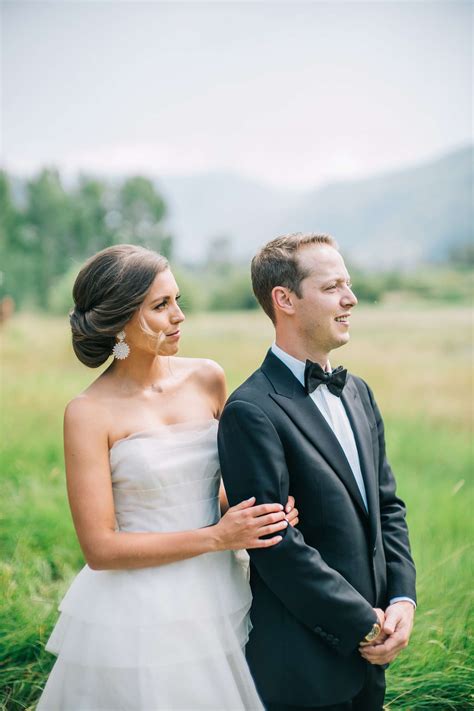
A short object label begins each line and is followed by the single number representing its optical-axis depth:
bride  2.31
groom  2.22
